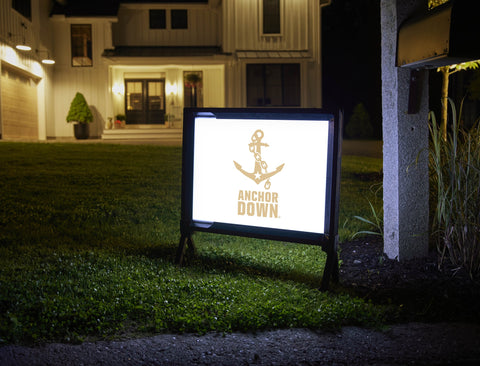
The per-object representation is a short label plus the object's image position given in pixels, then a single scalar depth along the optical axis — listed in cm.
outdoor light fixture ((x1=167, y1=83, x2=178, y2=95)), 2572
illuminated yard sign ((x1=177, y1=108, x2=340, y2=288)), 395
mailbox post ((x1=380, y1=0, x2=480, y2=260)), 437
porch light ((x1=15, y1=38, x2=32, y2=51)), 1953
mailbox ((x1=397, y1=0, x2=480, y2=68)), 362
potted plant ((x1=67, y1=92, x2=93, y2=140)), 2327
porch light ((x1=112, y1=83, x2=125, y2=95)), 2567
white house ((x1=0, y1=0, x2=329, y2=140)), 2484
